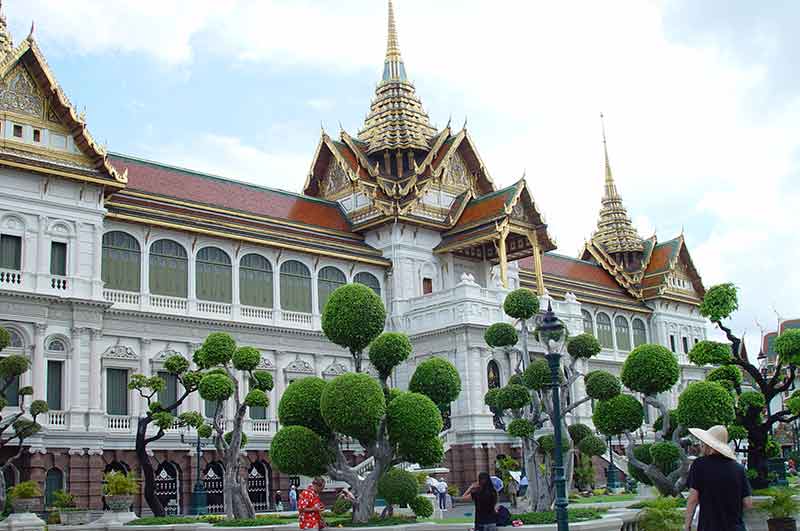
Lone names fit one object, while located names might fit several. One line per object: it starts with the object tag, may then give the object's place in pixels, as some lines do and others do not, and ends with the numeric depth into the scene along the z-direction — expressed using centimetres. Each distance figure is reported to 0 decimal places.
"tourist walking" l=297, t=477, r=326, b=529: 1884
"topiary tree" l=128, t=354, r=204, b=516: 2706
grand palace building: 3278
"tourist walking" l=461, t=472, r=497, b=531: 1560
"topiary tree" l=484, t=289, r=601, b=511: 2372
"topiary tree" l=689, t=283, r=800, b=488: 2706
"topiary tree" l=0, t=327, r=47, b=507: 2608
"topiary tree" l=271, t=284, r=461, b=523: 1986
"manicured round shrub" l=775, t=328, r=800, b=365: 2744
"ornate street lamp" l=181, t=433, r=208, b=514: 3094
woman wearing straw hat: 860
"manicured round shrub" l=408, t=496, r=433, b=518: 2134
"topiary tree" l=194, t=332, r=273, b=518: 2405
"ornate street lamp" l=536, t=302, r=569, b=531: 1488
